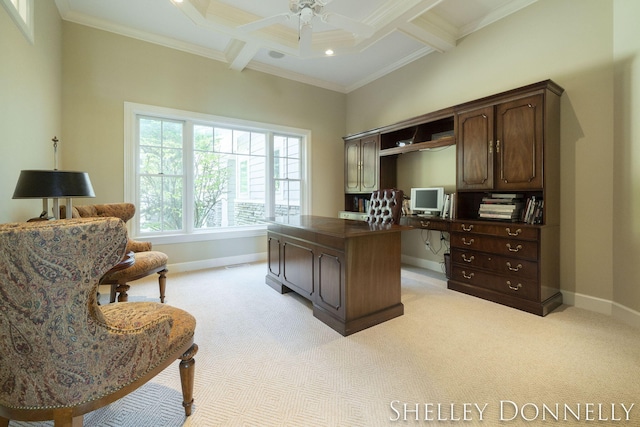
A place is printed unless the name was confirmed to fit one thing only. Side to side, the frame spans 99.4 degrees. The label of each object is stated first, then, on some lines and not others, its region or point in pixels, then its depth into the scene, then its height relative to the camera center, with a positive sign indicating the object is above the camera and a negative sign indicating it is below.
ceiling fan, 2.29 +1.75
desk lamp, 1.83 +0.20
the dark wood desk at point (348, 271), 2.24 -0.53
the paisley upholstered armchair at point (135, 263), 2.35 -0.45
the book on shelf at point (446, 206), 3.57 +0.07
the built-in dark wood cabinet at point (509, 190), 2.63 +0.23
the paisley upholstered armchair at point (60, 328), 0.84 -0.39
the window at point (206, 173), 3.90 +0.66
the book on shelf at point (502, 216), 2.90 -0.05
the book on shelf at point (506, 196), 2.97 +0.18
